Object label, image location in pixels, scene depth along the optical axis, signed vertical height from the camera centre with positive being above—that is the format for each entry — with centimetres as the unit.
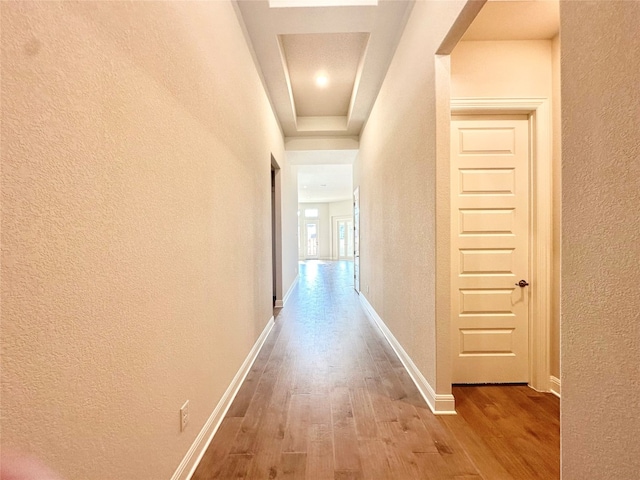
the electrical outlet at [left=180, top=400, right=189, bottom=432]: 128 -88
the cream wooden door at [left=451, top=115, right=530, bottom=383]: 219 -12
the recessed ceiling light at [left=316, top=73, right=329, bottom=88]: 359 +215
